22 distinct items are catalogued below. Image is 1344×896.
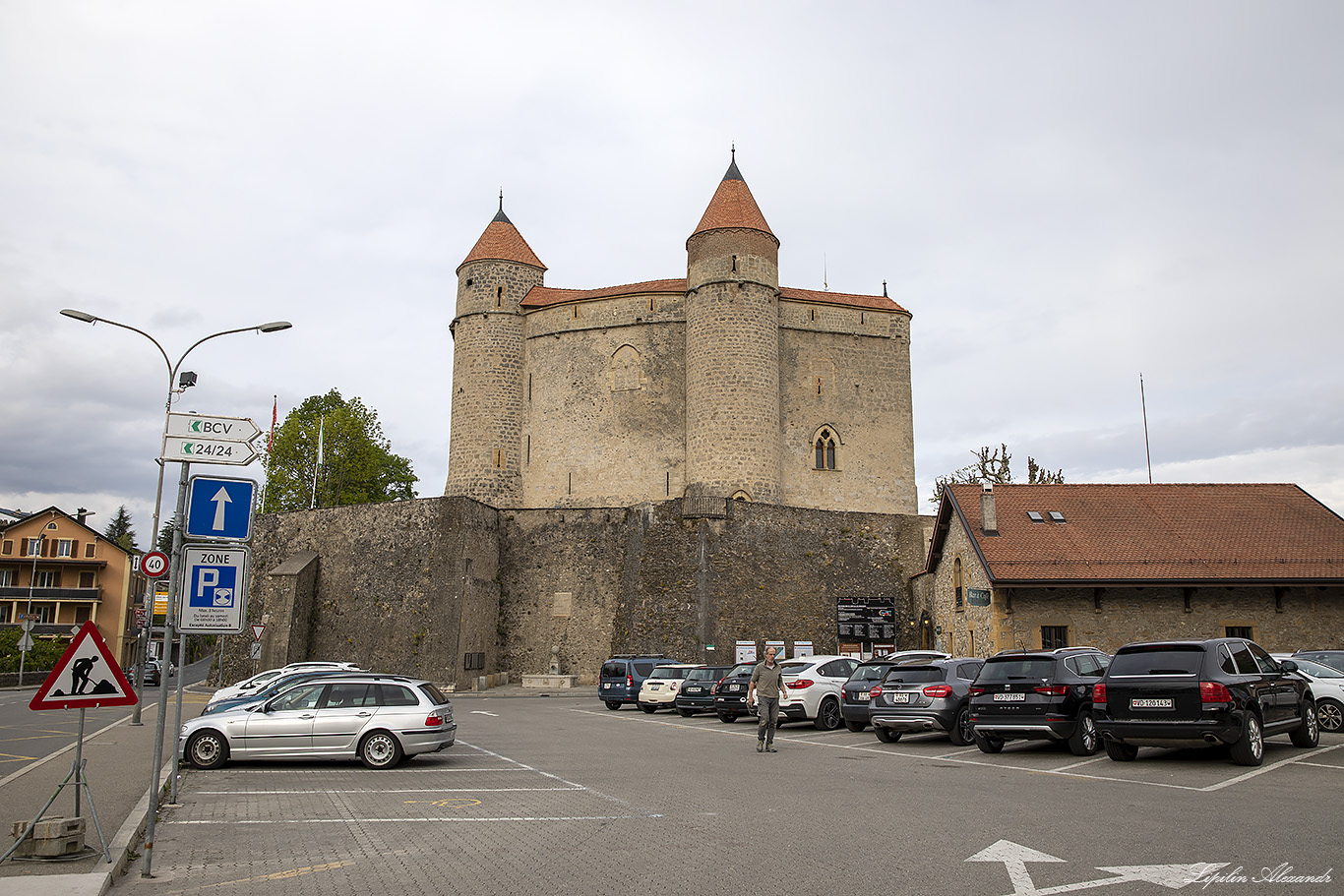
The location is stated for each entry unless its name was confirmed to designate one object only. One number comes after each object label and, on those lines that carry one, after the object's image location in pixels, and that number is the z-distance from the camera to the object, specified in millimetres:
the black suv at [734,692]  22500
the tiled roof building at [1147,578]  24969
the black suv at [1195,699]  12195
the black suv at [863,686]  18438
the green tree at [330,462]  57344
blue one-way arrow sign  8734
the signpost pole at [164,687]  7504
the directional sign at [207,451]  8945
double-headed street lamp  17750
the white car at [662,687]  25516
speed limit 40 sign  21594
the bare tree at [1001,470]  52312
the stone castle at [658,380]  45094
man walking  15773
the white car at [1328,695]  16719
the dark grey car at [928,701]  16344
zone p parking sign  8727
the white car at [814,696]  20078
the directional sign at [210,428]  9031
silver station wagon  14031
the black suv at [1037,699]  14211
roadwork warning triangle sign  7746
